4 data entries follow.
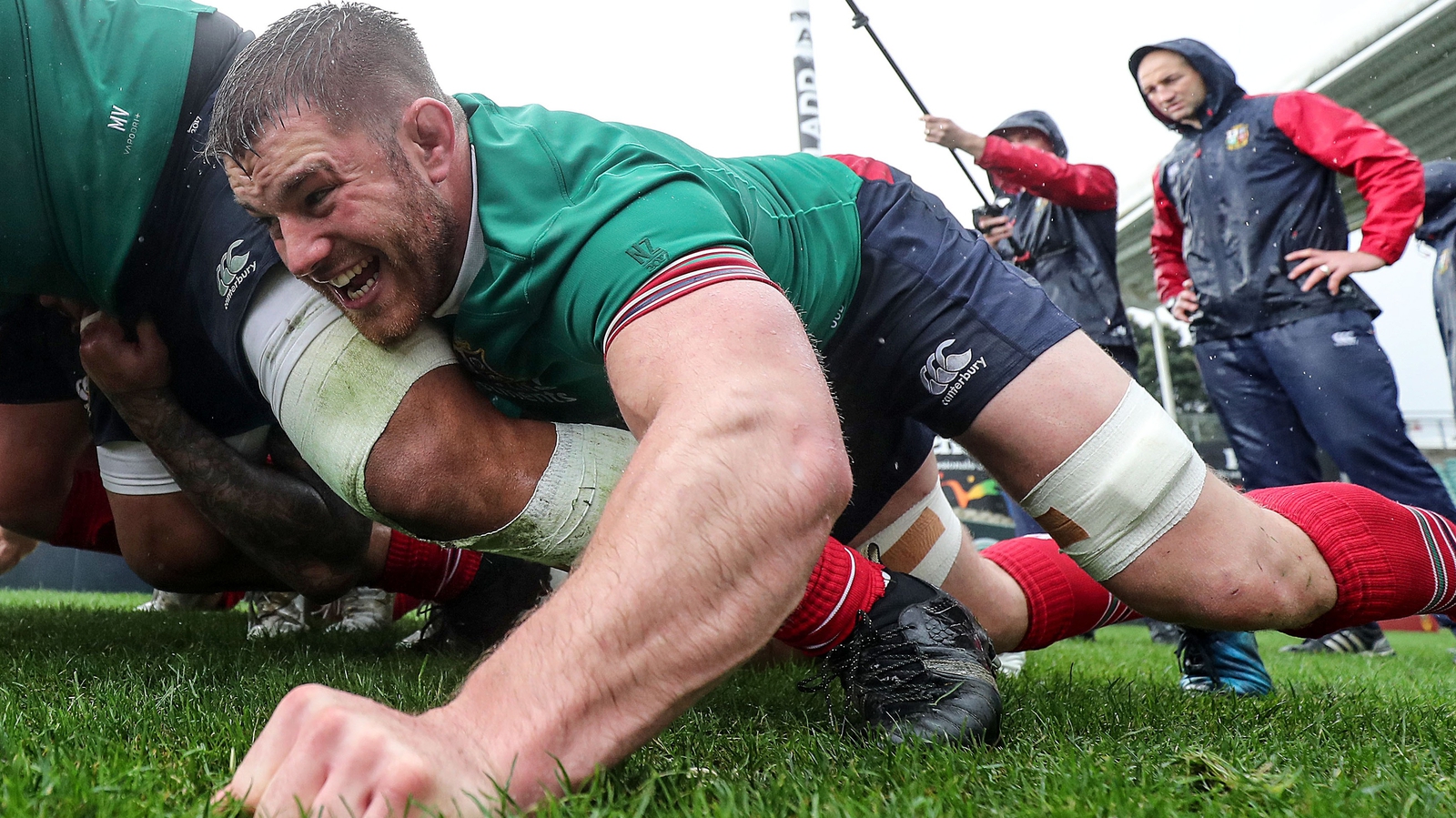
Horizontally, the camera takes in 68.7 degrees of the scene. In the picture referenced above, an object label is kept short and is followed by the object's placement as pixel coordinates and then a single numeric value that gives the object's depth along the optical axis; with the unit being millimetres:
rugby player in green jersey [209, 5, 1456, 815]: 1004
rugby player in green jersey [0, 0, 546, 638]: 1896
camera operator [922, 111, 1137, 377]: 4223
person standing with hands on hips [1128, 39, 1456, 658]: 3508
